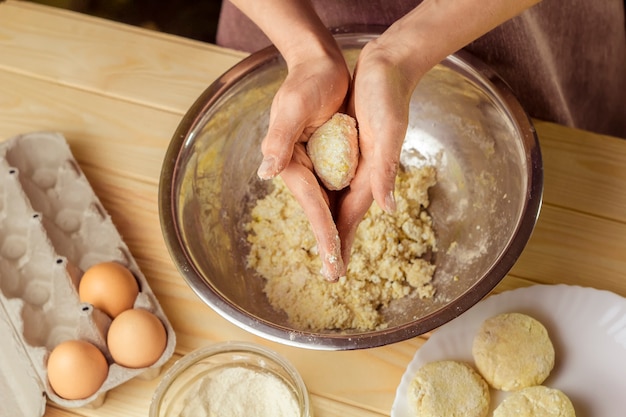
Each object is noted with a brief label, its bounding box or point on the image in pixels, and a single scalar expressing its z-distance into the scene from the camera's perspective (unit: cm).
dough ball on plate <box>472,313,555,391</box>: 103
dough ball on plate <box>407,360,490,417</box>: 101
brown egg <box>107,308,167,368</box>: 106
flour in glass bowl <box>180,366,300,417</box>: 105
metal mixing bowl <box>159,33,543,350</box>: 108
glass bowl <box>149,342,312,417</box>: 105
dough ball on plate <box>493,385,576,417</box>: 99
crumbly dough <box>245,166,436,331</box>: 112
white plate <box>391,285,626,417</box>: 103
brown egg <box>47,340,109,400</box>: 104
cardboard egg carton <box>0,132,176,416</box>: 109
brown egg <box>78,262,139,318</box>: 112
